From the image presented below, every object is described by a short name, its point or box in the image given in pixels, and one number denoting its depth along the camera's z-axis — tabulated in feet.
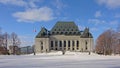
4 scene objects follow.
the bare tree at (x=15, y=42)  137.50
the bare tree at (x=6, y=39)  124.80
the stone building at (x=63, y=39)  224.36
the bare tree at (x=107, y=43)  119.98
